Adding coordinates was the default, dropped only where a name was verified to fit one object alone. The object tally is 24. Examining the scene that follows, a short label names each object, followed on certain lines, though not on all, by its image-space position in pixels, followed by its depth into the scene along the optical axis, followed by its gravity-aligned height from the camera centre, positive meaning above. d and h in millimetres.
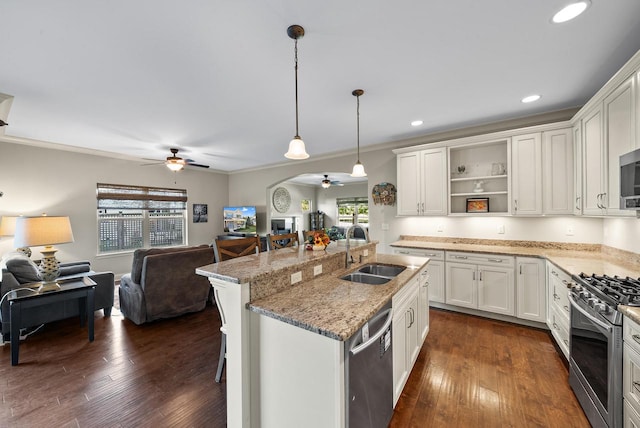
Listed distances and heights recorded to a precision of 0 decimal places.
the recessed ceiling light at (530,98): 2863 +1293
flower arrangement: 2494 -275
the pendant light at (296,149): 2029 +538
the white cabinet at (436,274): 3570 -861
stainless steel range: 1484 -878
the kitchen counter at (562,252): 2361 -499
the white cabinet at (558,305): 2373 -949
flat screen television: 6910 -111
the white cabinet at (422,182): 3844 +475
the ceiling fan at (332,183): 7469 +1164
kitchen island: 1217 -644
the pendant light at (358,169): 3068 +536
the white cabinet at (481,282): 3170 -905
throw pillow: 2898 -604
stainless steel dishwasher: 1233 -856
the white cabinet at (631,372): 1337 -882
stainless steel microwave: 1797 +220
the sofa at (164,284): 3250 -913
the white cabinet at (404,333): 1776 -939
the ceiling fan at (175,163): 4426 +923
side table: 2459 -848
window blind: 5426 +434
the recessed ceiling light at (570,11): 1563 +1268
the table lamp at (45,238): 2826 -230
